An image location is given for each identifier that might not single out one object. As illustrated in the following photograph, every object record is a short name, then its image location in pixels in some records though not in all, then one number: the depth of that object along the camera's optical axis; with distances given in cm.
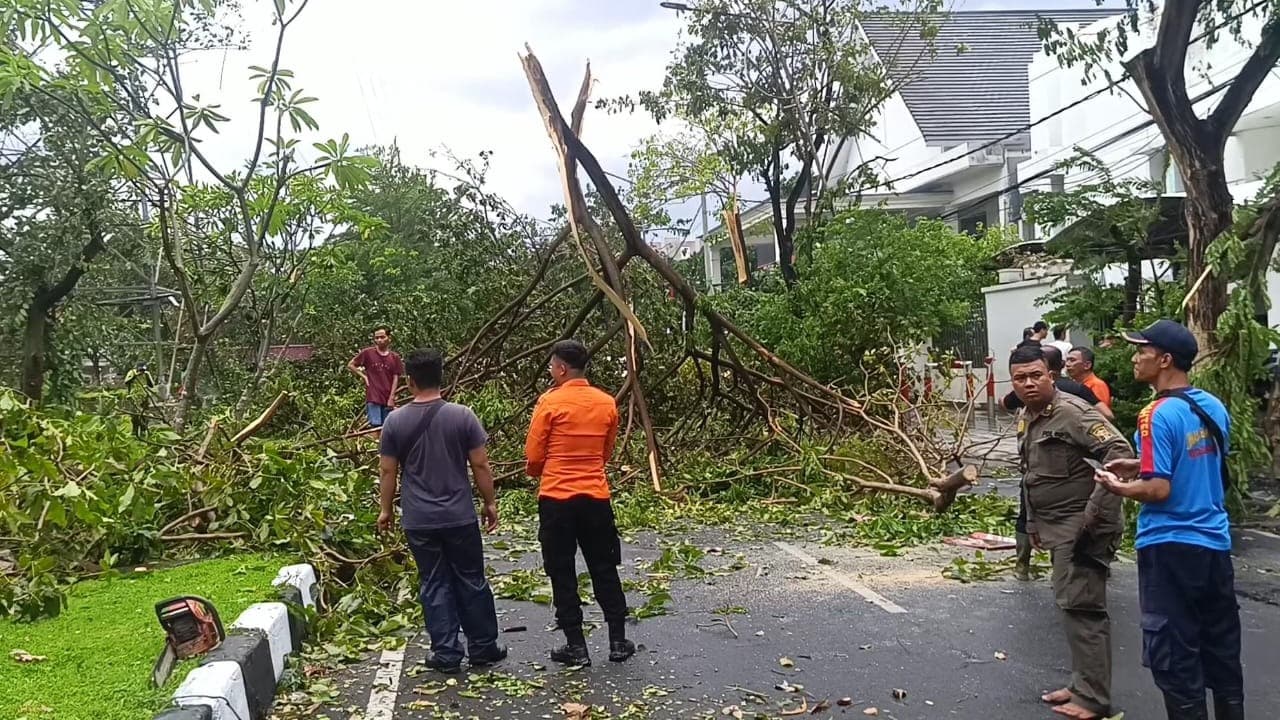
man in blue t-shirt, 392
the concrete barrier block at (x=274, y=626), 499
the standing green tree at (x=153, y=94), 662
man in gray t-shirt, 539
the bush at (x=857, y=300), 1316
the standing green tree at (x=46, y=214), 1333
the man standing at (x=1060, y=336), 1254
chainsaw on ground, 466
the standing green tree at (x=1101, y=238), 1199
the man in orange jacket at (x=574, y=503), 537
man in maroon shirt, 1122
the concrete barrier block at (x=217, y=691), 407
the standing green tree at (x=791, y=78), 1806
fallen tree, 999
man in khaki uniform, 448
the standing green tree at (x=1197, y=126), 898
